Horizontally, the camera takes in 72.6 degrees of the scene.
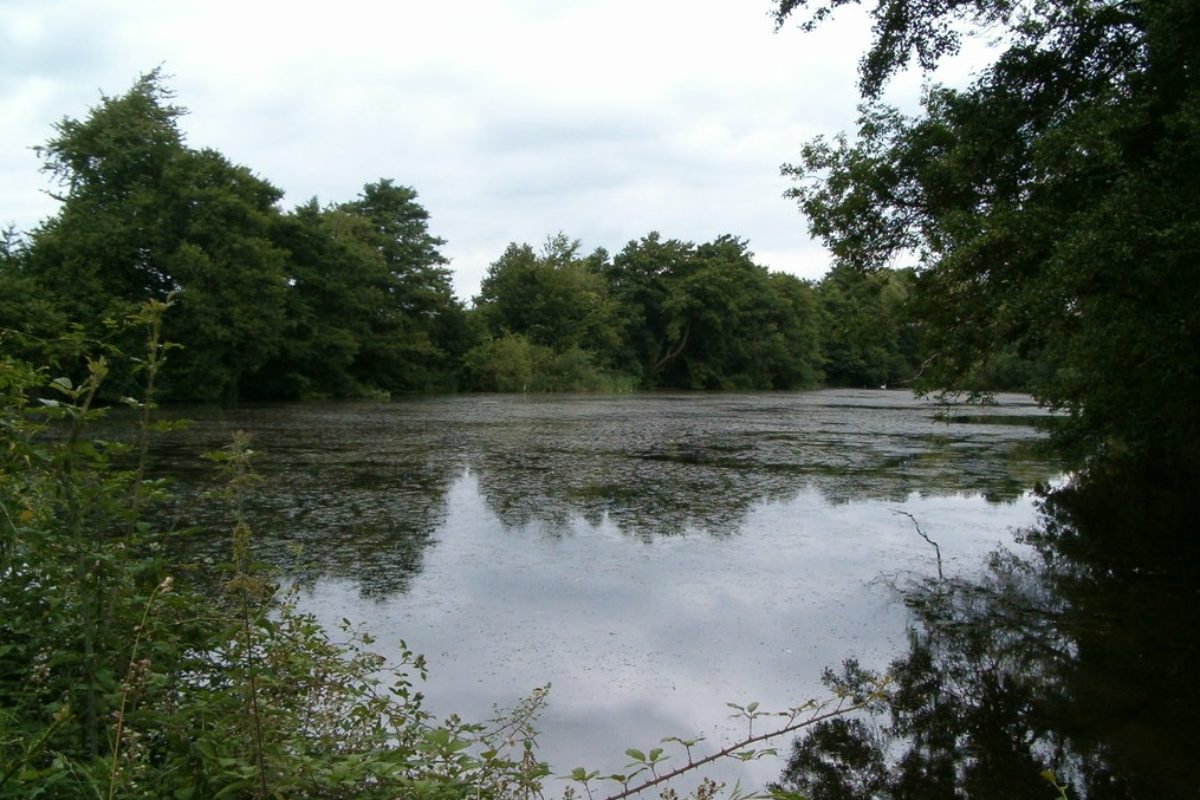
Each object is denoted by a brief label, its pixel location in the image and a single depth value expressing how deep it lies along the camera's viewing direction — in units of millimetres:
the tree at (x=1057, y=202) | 4816
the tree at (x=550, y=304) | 44500
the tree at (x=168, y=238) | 22203
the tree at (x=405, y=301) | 34656
